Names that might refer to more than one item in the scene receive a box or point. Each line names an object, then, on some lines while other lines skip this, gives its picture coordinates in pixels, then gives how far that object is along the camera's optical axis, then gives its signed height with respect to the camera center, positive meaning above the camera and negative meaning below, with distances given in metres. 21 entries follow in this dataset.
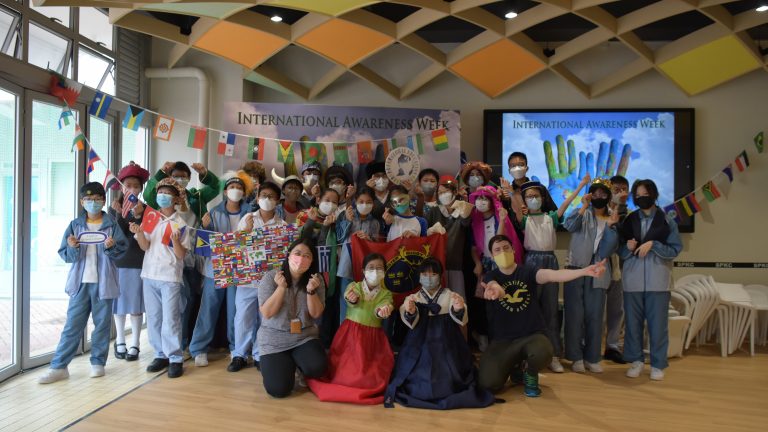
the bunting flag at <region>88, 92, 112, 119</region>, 4.54 +0.86
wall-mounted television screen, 6.09 +0.75
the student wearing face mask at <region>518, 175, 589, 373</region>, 4.38 -0.24
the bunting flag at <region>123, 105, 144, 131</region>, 4.62 +0.77
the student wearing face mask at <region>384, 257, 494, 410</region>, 3.62 -0.97
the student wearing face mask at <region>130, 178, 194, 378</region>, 4.25 -0.49
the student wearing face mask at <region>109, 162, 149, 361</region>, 4.38 -0.48
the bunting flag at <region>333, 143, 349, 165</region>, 5.63 +0.59
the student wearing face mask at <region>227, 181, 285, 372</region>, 4.32 -0.68
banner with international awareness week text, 5.70 +0.83
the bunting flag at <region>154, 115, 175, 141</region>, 4.65 +0.69
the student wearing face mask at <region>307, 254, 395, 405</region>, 3.71 -0.95
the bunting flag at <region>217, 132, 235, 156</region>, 4.97 +0.60
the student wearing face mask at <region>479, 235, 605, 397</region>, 3.80 -0.76
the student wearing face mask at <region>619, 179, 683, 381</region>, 4.25 -0.46
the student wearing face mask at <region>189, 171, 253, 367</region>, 4.52 -0.64
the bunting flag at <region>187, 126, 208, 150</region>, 4.70 +0.63
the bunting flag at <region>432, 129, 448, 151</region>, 5.50 +0.72
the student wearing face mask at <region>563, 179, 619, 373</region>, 4.43 -0.60
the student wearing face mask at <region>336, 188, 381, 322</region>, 4.33 -0.12
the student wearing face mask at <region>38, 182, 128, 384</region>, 4.10 -0.51
